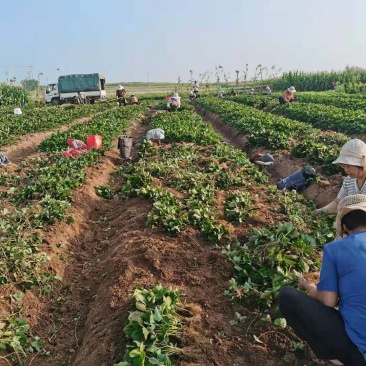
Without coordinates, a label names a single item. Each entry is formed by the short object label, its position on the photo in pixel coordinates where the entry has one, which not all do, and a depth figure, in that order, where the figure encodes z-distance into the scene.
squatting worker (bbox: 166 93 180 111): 22.75
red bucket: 12.08
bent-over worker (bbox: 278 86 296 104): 22.75
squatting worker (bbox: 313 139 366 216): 4.71
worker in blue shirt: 2.88
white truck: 41.03
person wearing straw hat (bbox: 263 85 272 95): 36.81
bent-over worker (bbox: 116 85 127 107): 29.92
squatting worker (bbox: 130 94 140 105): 30.45
